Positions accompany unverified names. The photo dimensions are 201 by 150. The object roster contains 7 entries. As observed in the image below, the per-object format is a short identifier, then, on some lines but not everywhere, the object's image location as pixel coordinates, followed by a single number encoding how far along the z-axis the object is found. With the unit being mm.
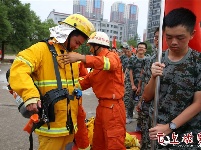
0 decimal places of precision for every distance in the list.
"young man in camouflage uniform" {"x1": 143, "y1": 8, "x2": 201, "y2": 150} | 1688
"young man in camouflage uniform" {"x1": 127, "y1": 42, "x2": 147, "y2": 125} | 5586
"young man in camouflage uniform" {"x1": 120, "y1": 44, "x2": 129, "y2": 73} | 8227
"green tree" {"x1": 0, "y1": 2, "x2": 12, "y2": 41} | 23500
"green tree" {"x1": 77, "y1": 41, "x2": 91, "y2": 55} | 45650
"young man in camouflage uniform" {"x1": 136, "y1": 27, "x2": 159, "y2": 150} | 3579
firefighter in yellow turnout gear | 1993
